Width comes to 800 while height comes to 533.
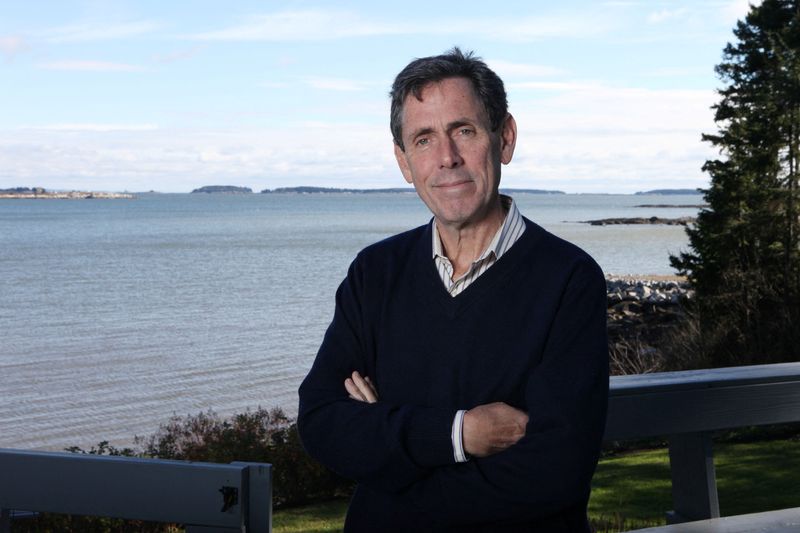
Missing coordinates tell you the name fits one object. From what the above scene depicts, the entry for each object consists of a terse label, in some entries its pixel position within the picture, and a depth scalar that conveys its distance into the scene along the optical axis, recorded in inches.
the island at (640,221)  3969.0
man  75.5
